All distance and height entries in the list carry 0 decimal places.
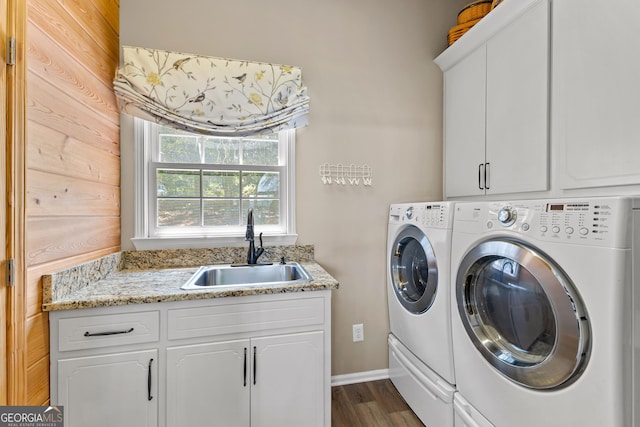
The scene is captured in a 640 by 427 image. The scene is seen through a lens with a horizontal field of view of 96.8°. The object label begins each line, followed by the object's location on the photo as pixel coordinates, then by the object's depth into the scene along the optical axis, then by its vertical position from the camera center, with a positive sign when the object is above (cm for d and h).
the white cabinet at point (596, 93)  107 +50
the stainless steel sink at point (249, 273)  174 -39
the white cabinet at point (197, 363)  122 -70
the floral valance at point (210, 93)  166 +73
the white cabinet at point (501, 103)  142 +64
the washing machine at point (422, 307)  146 -56
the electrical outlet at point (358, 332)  208 -88
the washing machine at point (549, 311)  81 -34
